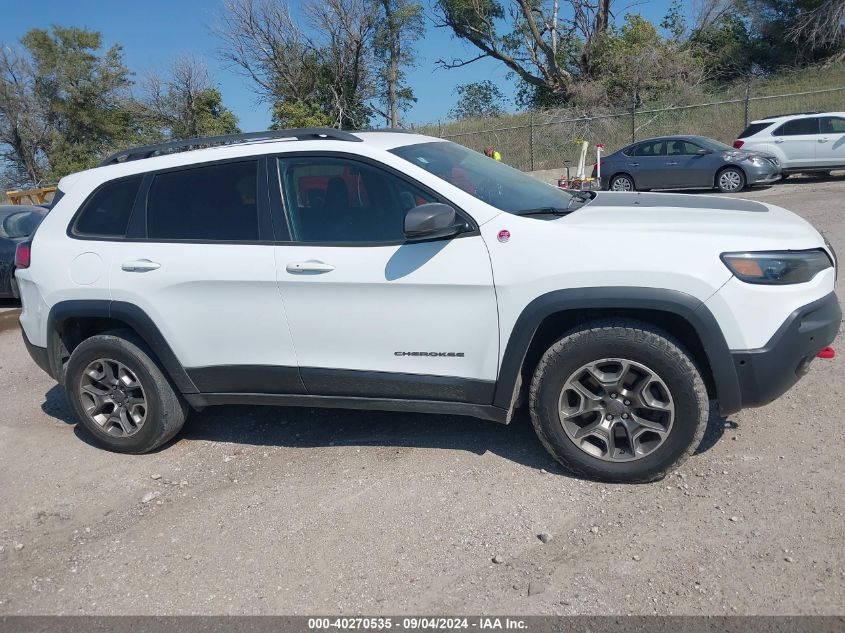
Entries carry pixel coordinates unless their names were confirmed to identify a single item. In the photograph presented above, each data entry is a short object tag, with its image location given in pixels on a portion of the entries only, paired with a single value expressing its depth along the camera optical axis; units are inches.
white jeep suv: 133.6
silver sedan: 618.5
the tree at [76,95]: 1417.3
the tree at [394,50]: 1238.9
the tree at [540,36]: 1307.8
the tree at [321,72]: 1242.6
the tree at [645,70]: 1169.4
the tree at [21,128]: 1395.2
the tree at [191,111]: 1289.4
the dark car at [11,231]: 377.4
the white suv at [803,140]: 628.4
